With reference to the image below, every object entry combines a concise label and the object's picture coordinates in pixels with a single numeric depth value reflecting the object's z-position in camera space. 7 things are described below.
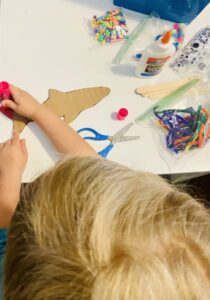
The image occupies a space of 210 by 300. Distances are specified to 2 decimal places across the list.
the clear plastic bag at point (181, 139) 0.87
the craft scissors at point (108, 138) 0.84
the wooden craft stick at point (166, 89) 0.92
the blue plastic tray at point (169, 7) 0.97
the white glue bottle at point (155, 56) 0.84
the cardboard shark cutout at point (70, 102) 0.86
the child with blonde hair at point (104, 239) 0.47
